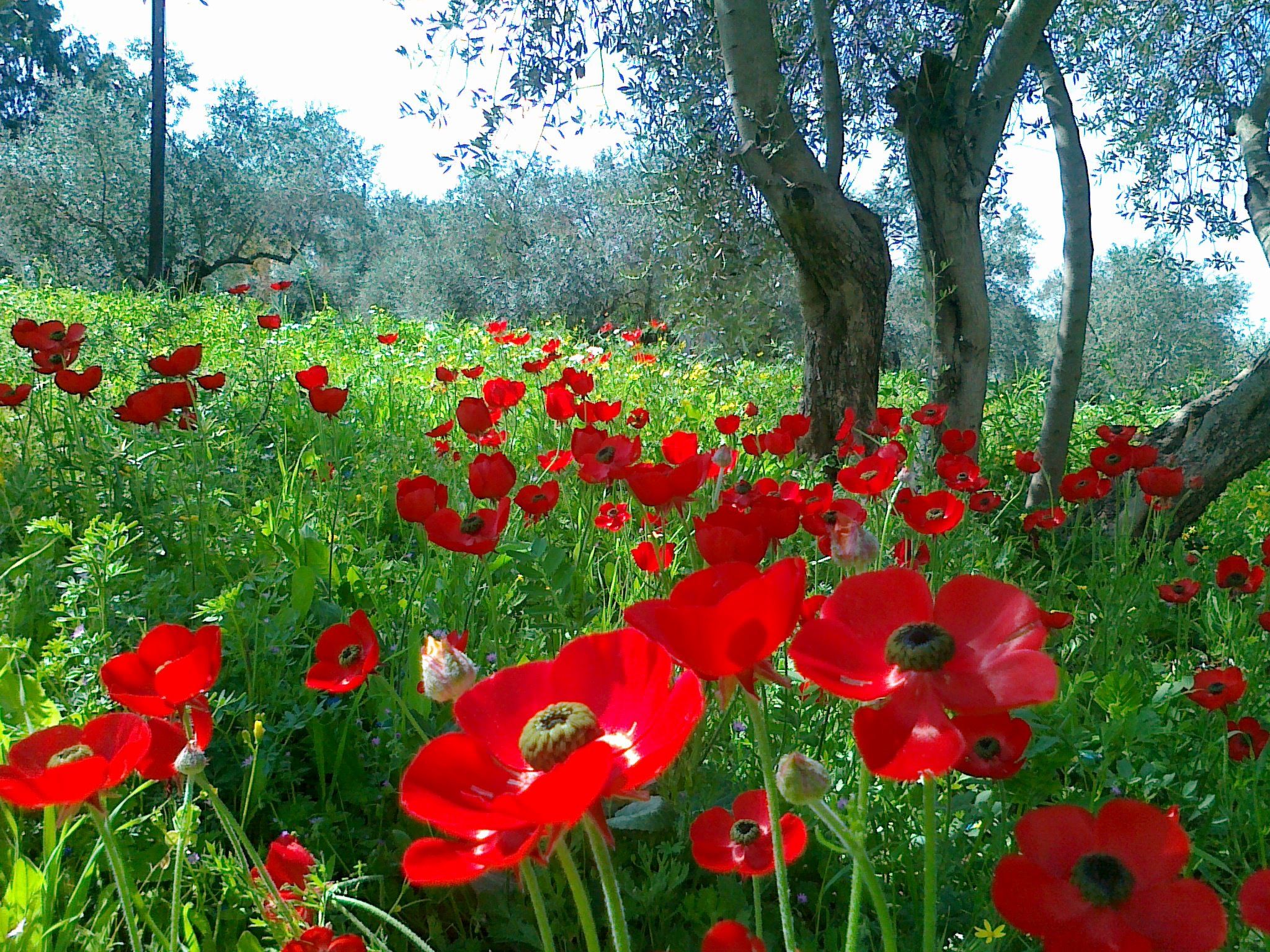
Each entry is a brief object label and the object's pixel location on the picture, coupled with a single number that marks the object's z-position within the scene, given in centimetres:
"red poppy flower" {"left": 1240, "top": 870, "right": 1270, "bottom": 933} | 52
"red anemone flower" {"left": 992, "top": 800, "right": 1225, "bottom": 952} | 58
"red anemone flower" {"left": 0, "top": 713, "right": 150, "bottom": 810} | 70
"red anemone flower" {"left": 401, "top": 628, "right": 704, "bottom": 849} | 49
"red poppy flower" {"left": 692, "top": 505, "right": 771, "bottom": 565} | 104
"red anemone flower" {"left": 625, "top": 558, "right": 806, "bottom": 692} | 54
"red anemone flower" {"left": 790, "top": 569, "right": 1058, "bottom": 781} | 56
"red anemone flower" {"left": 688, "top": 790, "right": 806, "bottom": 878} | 88
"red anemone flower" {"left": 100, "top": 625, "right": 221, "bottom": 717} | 88
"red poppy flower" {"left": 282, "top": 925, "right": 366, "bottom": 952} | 81
